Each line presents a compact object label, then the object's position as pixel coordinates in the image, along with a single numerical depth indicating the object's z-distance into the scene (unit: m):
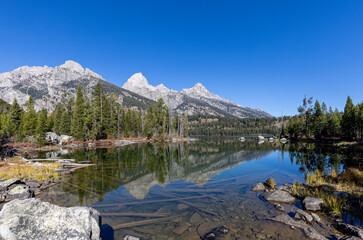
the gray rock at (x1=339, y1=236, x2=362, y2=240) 7.08
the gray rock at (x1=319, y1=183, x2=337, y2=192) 13.71
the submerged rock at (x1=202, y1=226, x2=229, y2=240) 8.02
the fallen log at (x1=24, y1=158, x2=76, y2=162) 26.12
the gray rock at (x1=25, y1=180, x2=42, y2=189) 14.99
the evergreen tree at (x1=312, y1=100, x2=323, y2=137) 77.81
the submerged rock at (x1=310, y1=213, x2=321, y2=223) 9.38
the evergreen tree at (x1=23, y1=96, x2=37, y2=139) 52.97
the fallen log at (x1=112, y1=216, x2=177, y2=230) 9.10
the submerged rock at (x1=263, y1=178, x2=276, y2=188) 15.76
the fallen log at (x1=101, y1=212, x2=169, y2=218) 10.39
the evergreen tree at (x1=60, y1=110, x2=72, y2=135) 66.12
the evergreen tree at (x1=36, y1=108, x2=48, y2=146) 47.78
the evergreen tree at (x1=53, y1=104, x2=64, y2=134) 70.88
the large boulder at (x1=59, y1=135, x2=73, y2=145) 55.09
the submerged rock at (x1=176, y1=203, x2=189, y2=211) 11.27
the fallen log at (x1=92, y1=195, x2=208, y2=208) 11.93
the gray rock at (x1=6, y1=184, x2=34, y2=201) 12.23
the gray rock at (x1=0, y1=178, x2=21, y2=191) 12.81
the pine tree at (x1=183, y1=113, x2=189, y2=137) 108.69
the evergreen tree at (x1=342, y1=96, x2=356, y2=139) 61.16
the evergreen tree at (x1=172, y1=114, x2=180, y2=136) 104.35
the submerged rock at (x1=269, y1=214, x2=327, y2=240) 7.89
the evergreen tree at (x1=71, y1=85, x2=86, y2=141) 59.09
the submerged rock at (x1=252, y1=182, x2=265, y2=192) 15.00
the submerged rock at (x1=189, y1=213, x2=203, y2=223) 9.66
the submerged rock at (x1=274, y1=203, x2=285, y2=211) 10.98
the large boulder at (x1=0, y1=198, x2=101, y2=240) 5.37
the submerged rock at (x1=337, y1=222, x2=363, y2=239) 7.52
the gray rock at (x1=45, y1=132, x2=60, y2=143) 53.45
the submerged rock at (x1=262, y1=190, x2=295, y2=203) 12.42
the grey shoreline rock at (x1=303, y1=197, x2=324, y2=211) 10.78
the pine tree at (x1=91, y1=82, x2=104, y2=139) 62.64
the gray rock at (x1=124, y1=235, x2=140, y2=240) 7.47
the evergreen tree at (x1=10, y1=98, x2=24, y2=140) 56.78
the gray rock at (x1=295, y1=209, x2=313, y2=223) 9.34
